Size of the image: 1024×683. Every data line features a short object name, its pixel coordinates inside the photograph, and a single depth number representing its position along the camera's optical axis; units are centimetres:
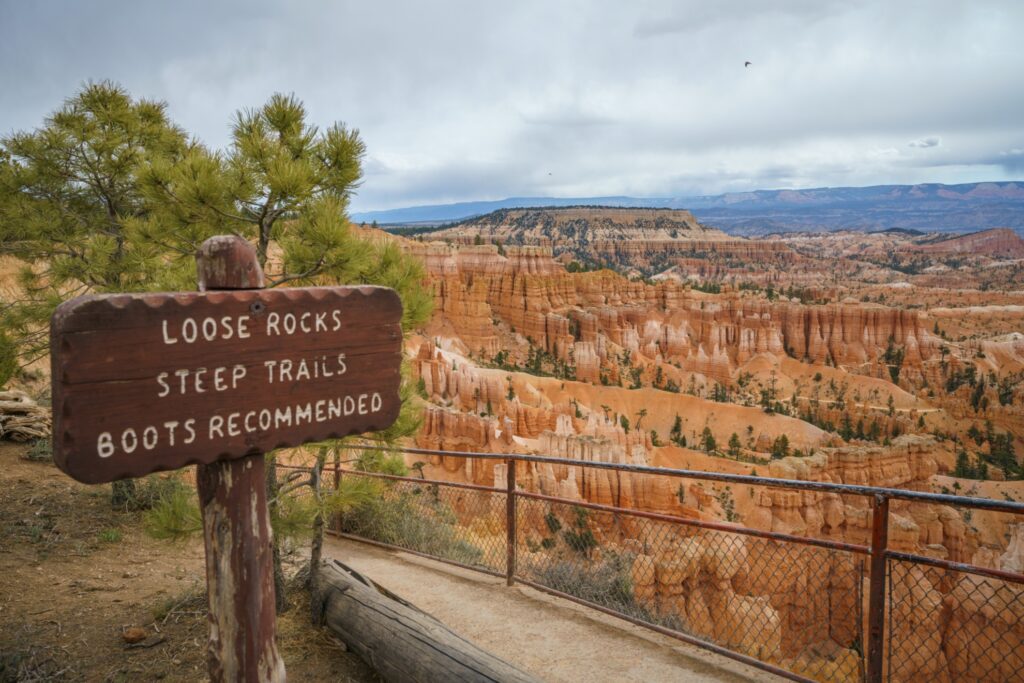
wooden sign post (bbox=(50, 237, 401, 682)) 178
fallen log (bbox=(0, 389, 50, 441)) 944
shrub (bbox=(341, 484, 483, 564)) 726
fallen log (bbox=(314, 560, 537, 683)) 358
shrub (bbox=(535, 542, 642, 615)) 579
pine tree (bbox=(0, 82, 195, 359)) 742
